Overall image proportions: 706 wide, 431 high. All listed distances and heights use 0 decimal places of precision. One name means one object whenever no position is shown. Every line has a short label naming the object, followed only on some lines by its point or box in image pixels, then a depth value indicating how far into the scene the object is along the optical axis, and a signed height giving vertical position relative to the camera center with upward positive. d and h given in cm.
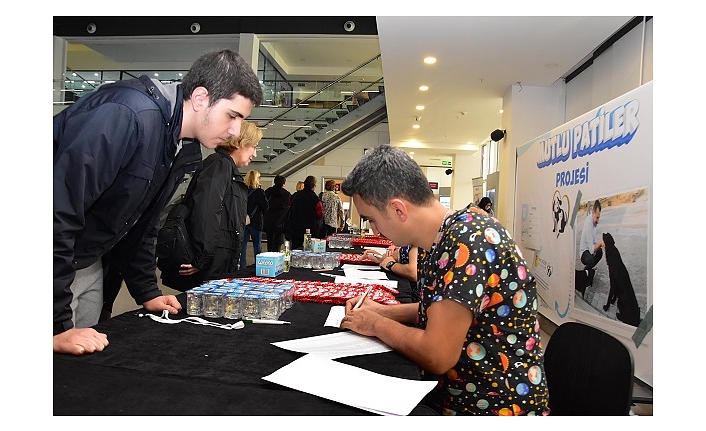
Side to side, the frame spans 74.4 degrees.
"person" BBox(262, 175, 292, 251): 686 -1
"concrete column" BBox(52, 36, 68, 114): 823 +271
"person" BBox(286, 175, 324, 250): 655 -6
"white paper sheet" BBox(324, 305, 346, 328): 135 -33
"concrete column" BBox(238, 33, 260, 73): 774 +272
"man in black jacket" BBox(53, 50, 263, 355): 102 +9
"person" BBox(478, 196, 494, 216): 688 +15
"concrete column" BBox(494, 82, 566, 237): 686 +149
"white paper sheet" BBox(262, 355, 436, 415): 78 -32
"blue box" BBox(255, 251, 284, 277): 213 -26
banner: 253 -1
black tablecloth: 76 -32
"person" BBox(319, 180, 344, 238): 731 +1
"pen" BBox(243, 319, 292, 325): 130 -32
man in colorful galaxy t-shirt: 101 -20
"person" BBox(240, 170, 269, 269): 578 -3
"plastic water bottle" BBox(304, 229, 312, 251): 297 -23
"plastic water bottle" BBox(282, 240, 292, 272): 234 -24
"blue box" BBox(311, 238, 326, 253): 287 -23
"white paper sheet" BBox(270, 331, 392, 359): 106 -33
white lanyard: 123 -31
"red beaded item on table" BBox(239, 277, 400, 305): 166 -32
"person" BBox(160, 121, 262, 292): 222 -5
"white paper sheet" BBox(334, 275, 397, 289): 208 -32
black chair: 109 -40
